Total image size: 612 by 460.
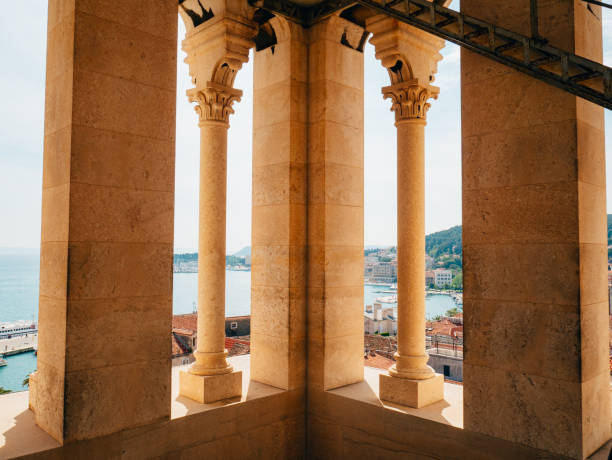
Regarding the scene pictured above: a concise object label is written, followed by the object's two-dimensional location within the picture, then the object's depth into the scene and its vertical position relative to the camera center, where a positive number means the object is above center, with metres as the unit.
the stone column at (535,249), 7.04 +0.13
